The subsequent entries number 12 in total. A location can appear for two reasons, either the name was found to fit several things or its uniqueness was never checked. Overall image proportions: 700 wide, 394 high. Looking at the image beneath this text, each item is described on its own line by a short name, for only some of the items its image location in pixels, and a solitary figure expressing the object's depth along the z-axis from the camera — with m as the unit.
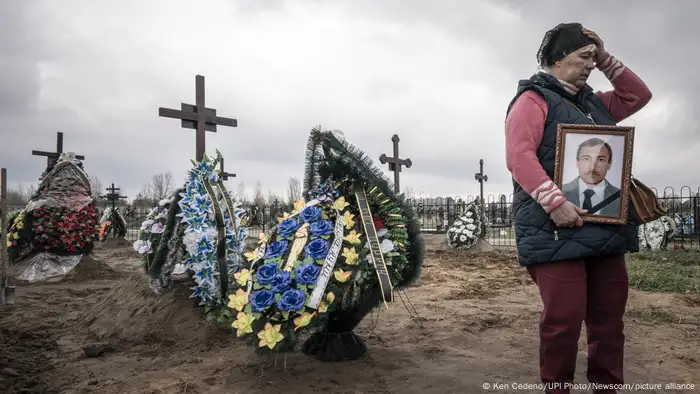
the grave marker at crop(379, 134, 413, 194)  11.98
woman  2.10
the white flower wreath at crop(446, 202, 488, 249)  12.86
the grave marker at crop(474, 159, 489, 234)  18.58
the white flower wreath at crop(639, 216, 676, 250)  11.01
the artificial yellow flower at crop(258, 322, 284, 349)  2.75
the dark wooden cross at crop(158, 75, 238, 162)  5.65
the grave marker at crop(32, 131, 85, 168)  10.62
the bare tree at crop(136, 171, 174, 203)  45.23
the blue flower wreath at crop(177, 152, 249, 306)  4.46
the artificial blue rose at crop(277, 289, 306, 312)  2.78
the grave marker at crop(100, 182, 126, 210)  18.16
